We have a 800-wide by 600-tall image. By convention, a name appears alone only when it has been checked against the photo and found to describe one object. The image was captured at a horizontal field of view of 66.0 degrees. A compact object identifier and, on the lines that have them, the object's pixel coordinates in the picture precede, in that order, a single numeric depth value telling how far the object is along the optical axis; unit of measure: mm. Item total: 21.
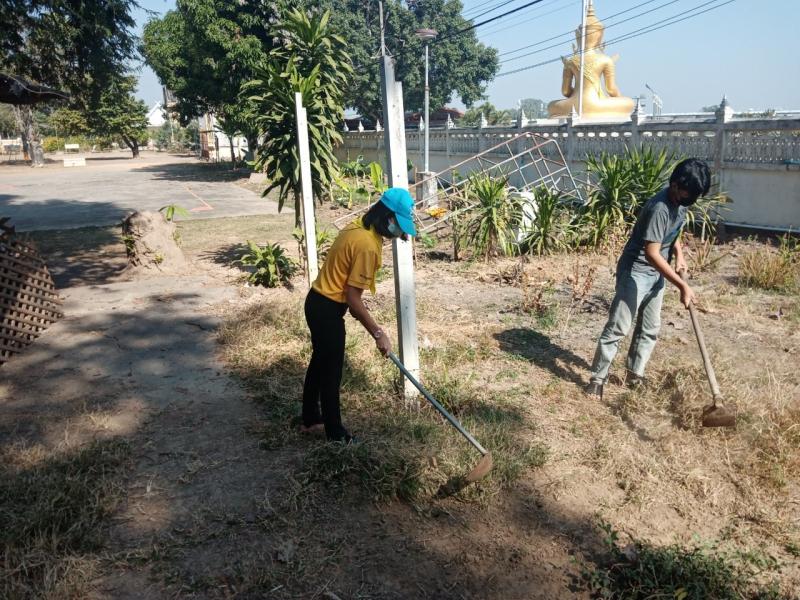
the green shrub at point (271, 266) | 7738
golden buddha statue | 22953
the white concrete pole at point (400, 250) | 3906
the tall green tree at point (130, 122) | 43375
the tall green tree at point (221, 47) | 22969
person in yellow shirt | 3352
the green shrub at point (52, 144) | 62531
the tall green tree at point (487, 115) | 54034
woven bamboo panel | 5555
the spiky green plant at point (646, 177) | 9148
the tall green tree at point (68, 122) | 41125
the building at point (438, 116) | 48709
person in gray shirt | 3953
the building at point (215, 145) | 43719
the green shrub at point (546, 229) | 8953
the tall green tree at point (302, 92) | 7520
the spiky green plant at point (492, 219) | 8914
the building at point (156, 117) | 99031
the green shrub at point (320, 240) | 8102
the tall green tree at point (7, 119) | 61141
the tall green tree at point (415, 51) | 40594
